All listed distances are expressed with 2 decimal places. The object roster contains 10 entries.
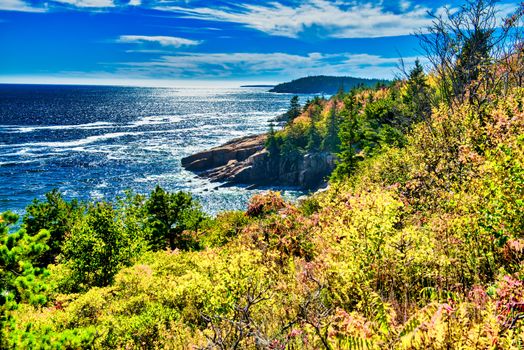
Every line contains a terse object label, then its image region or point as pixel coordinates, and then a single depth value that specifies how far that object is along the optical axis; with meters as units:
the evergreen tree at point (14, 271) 7.80
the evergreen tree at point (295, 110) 104.22
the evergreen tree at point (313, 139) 81.80
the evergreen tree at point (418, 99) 26.06
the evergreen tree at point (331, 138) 79.88
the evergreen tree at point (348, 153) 47.47
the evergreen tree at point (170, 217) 36.22
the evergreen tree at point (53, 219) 34.50
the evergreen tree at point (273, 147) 81.13
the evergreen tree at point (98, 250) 20.91
